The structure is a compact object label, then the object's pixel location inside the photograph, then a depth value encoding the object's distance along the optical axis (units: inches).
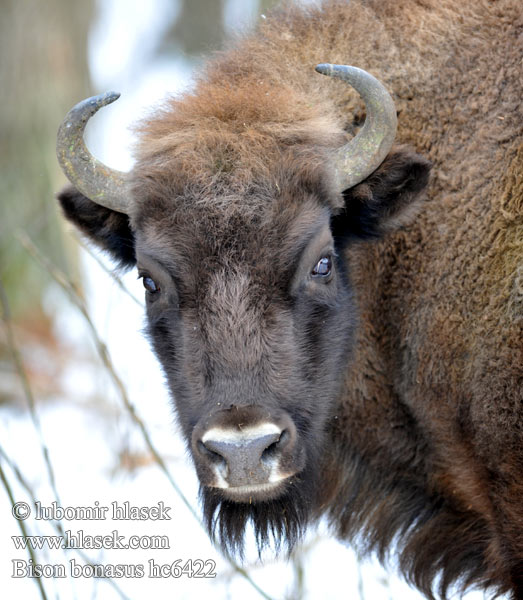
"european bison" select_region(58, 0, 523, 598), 341.4
